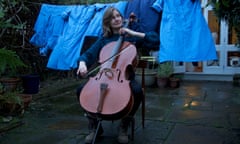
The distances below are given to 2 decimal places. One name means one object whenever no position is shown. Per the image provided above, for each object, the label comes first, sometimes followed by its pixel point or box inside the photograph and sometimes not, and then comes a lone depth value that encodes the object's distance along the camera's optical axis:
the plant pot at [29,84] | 4.79
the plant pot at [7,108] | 3.49
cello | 2.26
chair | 2.82
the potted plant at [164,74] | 5.94
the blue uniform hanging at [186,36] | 3.48
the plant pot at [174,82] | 5.95
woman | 2.59
